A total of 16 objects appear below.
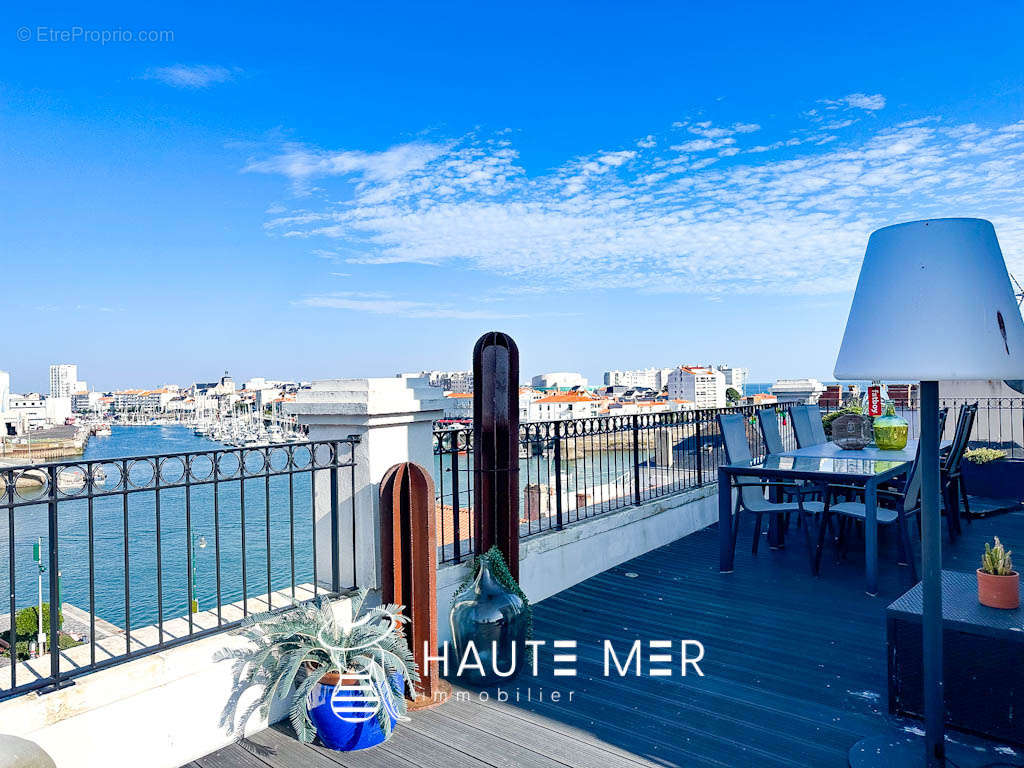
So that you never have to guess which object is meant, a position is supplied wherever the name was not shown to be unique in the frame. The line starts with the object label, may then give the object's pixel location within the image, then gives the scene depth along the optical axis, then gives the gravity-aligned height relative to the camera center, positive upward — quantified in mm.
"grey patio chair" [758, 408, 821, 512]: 6434 -547
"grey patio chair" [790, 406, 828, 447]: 7102 -563
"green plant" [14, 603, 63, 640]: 18562 -7126
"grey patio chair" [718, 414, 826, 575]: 4973 -1047
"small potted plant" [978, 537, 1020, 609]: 2566 -864
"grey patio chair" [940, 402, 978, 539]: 5598 -819
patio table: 4410 -721
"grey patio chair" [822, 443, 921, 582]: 4535 -1037
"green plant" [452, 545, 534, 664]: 3219 -986
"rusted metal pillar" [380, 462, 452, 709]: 3006 -827
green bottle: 5918 -542
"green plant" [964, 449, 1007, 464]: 7453 -973
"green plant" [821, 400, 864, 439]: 9031 -578
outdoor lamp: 1828 +150
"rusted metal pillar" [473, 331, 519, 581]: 3408 -353
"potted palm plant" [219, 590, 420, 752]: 2527 -1217
